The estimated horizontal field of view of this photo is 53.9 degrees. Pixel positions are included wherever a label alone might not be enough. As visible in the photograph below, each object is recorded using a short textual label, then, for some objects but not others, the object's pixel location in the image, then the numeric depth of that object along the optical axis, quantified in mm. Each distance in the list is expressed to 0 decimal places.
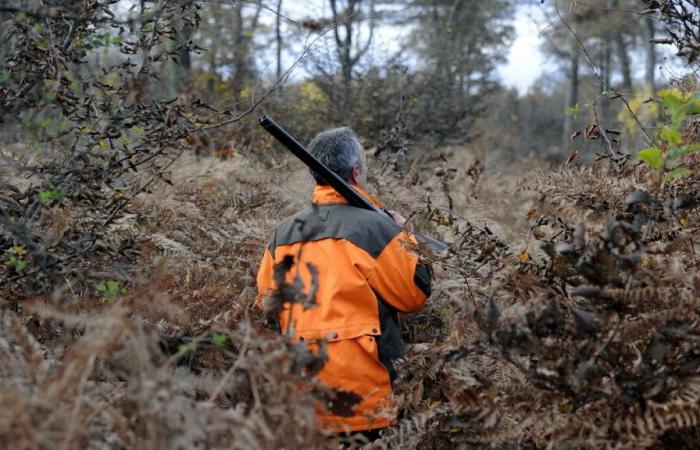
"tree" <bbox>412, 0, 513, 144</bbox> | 12508
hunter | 3379
